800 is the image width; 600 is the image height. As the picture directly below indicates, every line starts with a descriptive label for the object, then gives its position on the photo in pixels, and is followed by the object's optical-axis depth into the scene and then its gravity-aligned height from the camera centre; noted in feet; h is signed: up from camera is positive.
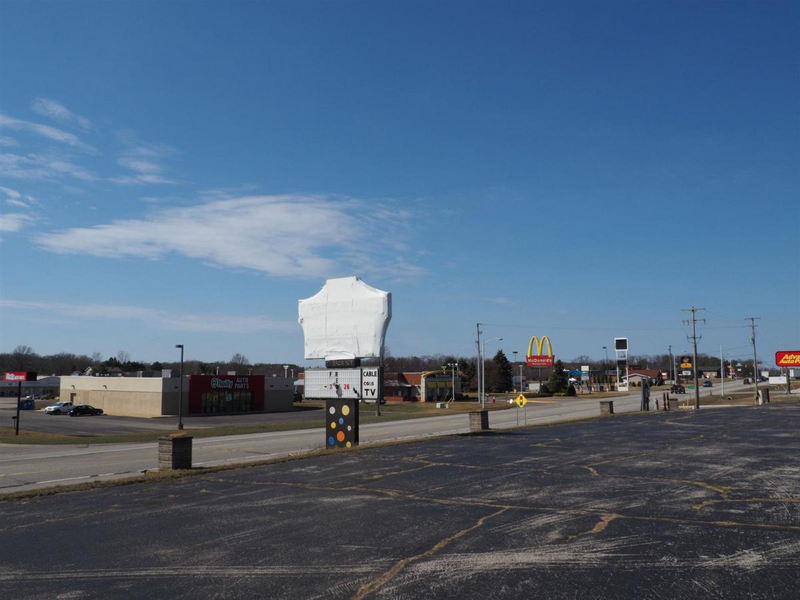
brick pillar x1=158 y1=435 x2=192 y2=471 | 63.82 -7.86
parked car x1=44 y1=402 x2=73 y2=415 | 240.32 -12.59
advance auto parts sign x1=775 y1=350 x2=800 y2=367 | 305.12 +1.74
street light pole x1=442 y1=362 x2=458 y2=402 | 323.04 -8.51
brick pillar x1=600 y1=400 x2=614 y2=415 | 161.81 -10.68
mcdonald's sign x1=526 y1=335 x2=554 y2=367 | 379.55 +6.04
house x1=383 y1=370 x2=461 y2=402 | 322.75 -9.31
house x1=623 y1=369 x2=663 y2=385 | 545.19 -8.78
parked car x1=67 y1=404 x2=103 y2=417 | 232.73 -12.86
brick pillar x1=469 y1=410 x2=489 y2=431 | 105.91 -8.57
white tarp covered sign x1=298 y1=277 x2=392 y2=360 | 80.69 +6.55
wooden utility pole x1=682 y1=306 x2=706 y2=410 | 248.44 +15.04
